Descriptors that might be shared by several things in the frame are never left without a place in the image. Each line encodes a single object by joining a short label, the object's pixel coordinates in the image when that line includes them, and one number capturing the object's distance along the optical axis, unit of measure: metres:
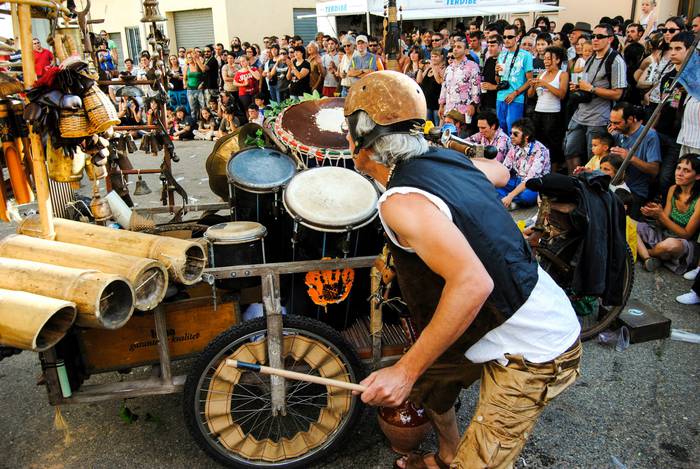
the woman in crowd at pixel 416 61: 9.65
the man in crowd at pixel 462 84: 8.27
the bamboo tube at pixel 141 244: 2.64
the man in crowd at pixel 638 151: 5.82
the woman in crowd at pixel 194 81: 14.80
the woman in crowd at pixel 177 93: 15.61
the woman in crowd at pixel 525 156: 6.62
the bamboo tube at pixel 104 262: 2.46
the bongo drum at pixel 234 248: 2.93
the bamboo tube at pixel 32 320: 2.15
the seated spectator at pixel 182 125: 14.25
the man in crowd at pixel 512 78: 7.78
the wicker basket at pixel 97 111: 2.67
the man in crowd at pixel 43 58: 7.27
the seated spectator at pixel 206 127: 14.02
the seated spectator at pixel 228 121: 12.71
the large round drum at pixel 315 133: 3.82
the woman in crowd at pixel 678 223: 5.16
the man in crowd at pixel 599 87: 6.68
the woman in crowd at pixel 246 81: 13.36
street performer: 1.85
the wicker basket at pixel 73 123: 2.61
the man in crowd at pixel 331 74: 11.80
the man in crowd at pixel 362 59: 10.38
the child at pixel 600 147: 5.79
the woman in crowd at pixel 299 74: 12.08
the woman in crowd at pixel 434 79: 9.01
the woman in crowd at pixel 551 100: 7.25
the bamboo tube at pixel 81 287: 2.27
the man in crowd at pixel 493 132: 7.00
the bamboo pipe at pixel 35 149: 2.58
